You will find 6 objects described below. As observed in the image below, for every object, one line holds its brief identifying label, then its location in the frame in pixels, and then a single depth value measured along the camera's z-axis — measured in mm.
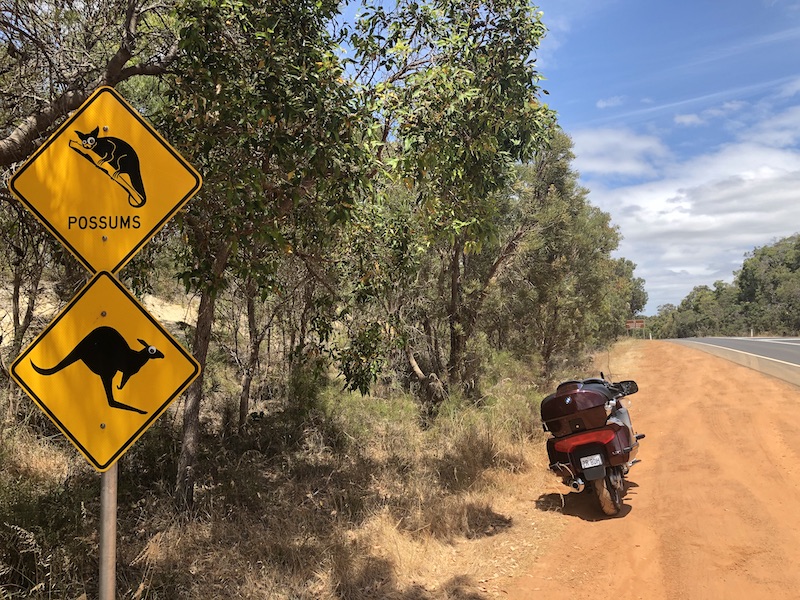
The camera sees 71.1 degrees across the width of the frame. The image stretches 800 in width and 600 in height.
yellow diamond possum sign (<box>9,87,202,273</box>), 2689
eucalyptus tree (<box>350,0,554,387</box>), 5762
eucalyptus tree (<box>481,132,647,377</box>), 14211
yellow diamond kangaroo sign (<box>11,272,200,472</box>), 2596
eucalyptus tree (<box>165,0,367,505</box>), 4820
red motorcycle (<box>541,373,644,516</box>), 6492
